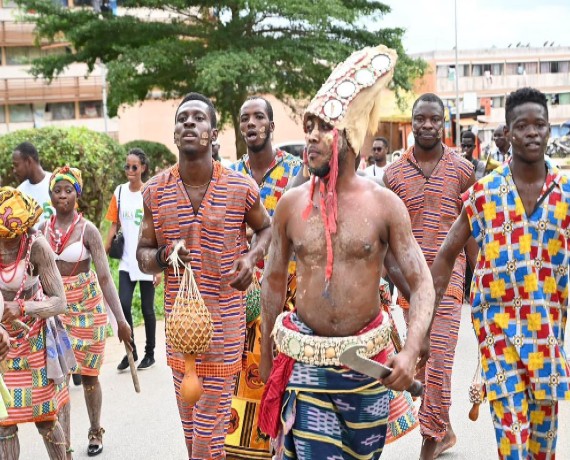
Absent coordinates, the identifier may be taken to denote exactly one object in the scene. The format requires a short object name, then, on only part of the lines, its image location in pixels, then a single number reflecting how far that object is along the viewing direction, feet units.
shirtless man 13.24
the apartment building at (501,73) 199.41
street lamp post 112.88
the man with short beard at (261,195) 19.19
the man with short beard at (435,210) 20.57
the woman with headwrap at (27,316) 17.79
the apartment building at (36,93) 161.99
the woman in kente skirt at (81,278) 22.72
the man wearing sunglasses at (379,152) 41.40
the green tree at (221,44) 76.95
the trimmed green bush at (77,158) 52.08
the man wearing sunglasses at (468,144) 40.22
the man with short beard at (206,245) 16.98
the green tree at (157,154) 86.07
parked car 108.17
